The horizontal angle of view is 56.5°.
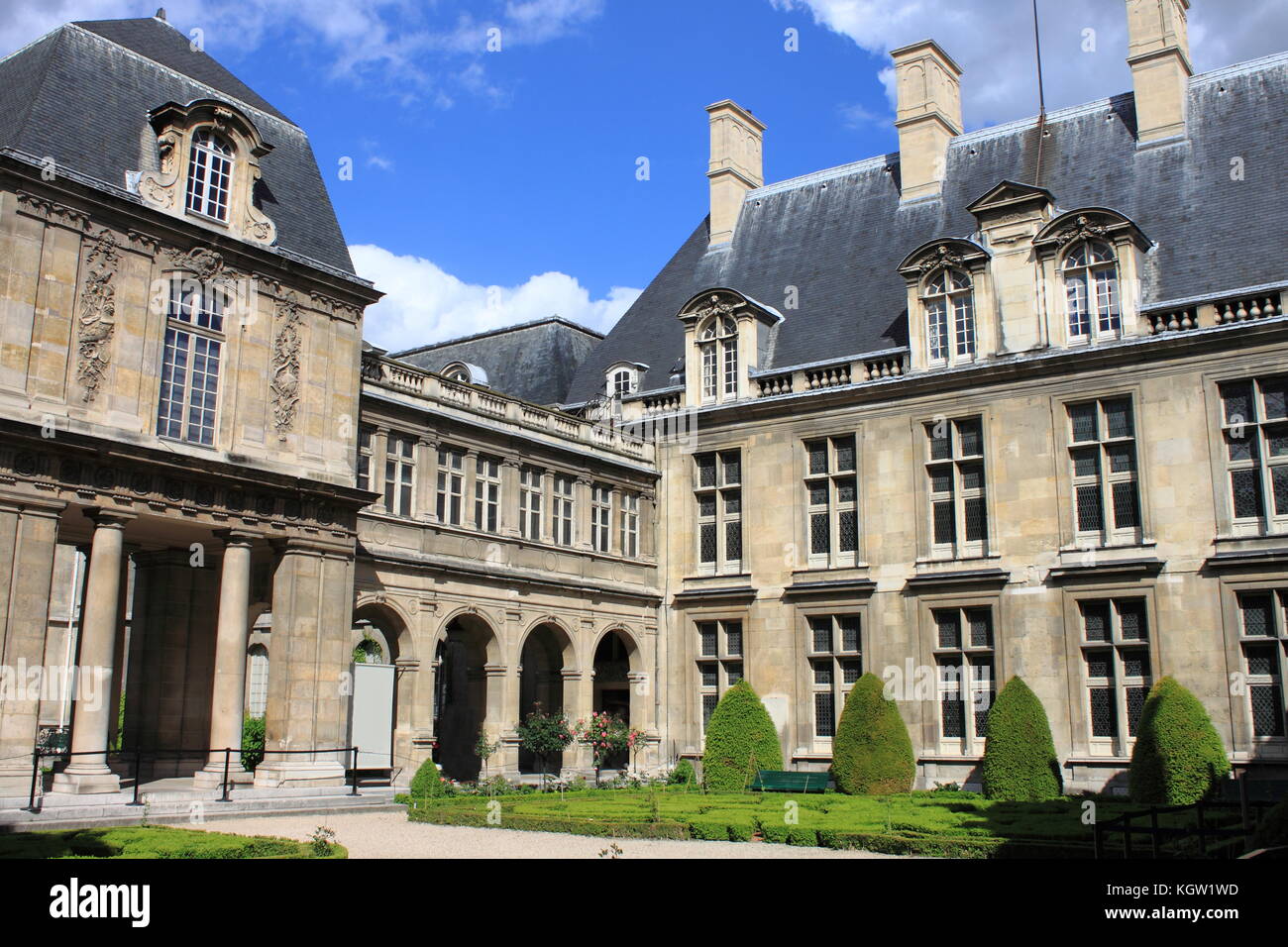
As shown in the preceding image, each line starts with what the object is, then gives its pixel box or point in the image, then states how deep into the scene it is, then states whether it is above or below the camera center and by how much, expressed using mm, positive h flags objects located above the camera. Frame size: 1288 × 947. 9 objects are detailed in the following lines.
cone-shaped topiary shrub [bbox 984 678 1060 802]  22031 -671
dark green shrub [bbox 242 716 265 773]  27102 -633
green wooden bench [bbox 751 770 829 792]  24047 -1327
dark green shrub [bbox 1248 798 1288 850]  7625 -730
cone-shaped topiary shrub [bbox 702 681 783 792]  24156 -567
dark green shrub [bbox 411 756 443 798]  20672 -1169
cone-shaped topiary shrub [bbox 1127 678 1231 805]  19750 -620
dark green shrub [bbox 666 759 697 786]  26656 -1325
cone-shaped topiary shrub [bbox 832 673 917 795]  23109 -612
